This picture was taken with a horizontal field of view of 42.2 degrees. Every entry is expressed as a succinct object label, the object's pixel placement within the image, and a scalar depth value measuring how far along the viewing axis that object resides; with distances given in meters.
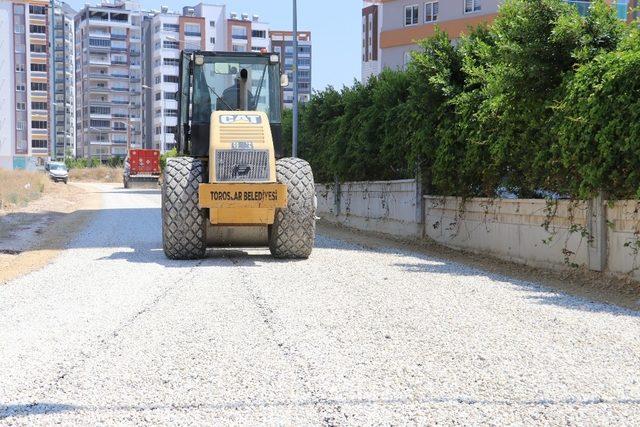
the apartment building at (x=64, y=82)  150.50
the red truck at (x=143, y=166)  61.62
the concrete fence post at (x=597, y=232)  12.12
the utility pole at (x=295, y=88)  32.09
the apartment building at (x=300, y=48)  188.19
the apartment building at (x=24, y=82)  125.19
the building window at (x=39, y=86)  131.75
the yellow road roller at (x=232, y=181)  13.19
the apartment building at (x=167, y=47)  134.75
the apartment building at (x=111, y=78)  143.38
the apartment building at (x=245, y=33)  139.75
